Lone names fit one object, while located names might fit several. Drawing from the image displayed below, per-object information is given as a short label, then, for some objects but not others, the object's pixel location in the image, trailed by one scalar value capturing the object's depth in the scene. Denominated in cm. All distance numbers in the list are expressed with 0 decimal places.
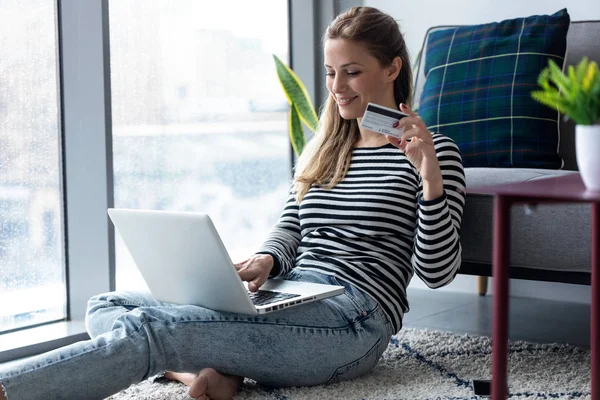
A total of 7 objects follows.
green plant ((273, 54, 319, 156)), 293
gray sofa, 189
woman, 154
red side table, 104
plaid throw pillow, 233
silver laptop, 152
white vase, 107
